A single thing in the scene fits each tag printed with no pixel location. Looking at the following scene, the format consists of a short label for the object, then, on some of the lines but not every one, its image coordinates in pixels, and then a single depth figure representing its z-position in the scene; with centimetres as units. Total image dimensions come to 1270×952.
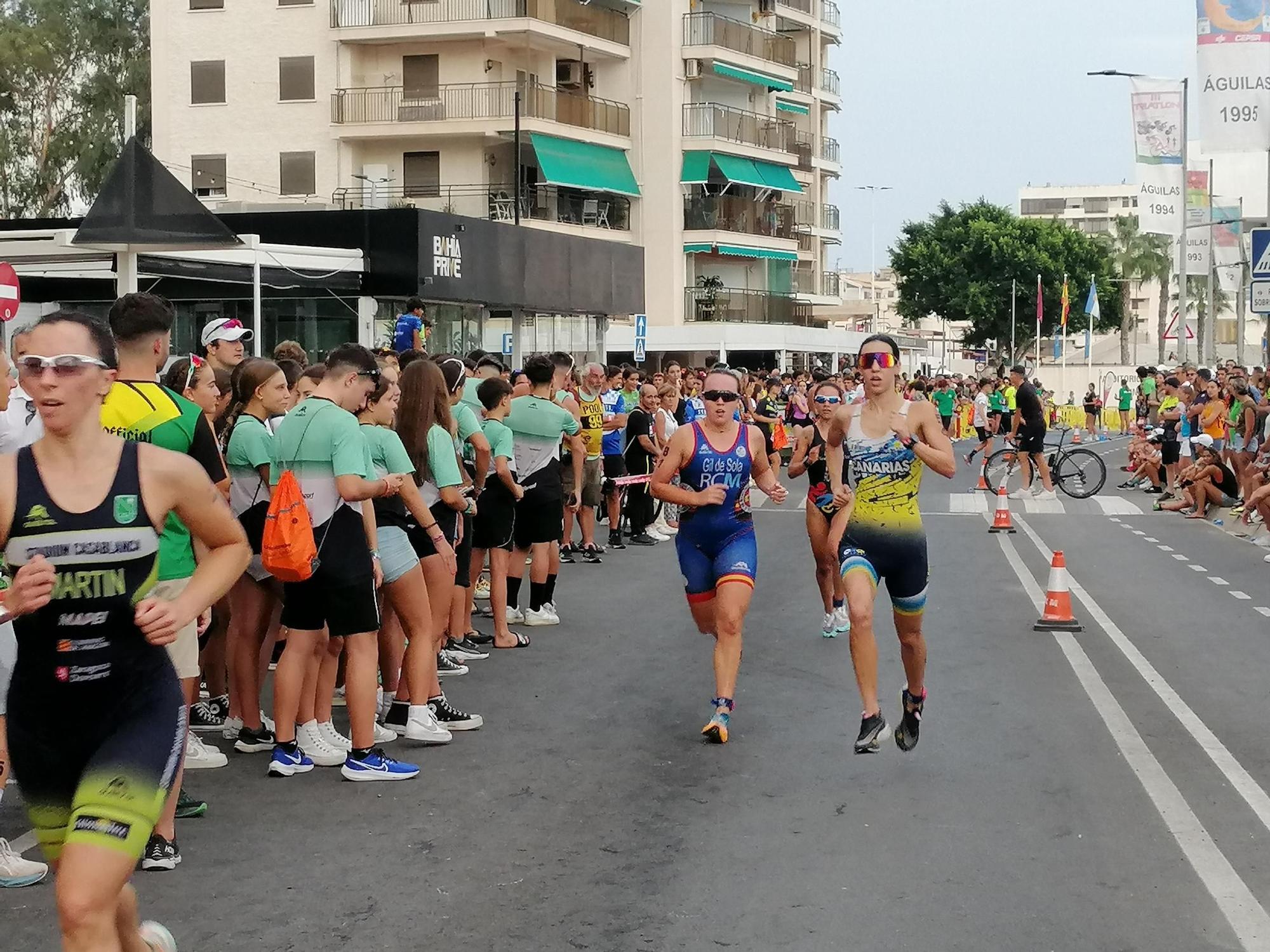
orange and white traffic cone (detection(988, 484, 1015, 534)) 2214
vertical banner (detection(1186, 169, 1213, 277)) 4516
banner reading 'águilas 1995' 2847
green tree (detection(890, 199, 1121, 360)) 9212
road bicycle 2845
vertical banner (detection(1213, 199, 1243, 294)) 4762
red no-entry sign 1533
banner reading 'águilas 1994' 4012
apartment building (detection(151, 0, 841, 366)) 5303
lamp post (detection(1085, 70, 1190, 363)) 4141
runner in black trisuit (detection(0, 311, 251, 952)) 416
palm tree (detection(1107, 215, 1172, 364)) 10619
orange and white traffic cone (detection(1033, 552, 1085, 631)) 1308
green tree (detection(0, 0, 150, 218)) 5503
